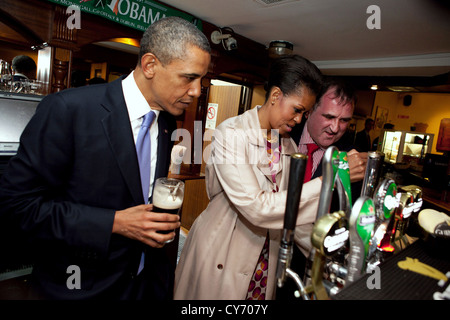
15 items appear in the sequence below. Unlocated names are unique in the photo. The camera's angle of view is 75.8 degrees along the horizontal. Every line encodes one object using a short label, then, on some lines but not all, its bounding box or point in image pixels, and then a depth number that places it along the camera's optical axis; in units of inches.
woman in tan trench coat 58.8
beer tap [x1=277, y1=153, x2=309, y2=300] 29.0
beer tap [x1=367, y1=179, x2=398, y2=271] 42.0
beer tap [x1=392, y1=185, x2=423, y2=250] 47.9
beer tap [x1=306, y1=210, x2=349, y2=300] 31.0
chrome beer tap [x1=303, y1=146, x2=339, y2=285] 34.3
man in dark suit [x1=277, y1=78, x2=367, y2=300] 69.0
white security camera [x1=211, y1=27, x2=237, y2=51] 180.2
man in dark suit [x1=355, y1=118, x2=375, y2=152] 288.5
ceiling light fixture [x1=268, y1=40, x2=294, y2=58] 195.2
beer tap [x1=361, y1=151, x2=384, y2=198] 43.0
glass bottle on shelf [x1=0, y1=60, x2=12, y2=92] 102.0
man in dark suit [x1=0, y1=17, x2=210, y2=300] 40.4
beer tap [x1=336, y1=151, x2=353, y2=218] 36.9
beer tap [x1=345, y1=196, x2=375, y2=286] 33.3
